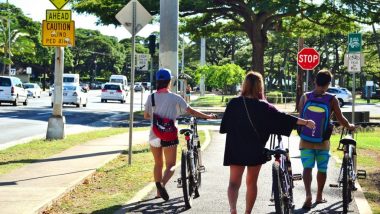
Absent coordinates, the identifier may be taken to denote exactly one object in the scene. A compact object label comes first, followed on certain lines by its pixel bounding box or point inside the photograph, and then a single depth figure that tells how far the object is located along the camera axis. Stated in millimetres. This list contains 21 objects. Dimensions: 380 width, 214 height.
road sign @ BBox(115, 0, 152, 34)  10868
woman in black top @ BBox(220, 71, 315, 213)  5980
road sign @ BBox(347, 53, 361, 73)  14016
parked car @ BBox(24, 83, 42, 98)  54056
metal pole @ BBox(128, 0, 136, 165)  10711
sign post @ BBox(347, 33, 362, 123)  13695
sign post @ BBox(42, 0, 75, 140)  14523
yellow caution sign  14605
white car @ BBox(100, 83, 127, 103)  47531
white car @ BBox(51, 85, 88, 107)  37438
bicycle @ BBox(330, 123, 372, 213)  7285
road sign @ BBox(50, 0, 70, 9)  14492
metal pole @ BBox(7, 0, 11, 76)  65338
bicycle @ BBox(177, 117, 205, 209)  7441
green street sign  13680
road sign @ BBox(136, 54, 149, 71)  33181
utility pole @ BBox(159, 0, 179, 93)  13828
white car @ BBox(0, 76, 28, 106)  34281
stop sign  19984
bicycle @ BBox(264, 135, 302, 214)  5746
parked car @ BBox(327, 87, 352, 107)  50297
